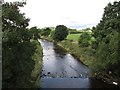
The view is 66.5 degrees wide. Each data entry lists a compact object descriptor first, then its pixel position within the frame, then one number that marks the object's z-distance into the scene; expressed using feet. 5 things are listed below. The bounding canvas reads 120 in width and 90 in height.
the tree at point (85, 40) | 100.55
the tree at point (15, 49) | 32.93
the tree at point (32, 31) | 36.61
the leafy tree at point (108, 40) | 48.52
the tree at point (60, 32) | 133.51
